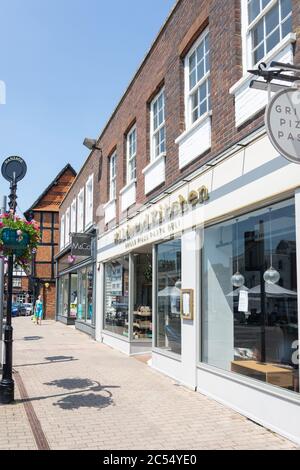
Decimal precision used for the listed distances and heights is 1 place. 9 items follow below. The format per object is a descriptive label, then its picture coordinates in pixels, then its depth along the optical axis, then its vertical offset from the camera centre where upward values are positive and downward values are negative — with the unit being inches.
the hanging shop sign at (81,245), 708.7 +55.1
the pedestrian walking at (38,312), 992.5 -60.6
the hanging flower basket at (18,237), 317.4 +29.9
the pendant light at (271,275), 269.1 +4.8
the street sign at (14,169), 339.3 +78.7
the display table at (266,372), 246.2 -47.8
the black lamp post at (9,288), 289.9 -3.2
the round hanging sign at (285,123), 196.4 +65.3
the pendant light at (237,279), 310.7 +2.7
